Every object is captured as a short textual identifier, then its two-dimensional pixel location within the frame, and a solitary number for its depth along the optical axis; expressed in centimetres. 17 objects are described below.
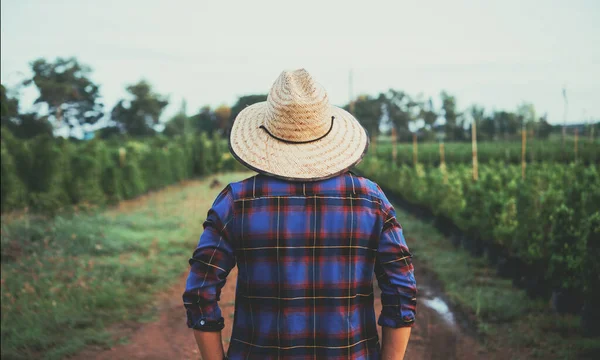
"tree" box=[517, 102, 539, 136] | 4416
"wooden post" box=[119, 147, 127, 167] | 1555
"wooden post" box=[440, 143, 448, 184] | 1014
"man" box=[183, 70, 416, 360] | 143
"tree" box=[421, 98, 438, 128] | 6005
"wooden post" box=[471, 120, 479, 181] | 972
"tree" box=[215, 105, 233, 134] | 5592
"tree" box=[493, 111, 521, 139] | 5374
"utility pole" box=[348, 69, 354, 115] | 3078
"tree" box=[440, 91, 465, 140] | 5981
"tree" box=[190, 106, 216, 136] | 5594
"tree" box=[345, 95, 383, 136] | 5553
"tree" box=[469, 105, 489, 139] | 5425
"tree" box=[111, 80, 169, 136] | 4903
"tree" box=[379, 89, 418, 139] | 6294
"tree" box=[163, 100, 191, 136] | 5052
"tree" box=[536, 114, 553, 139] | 4312
